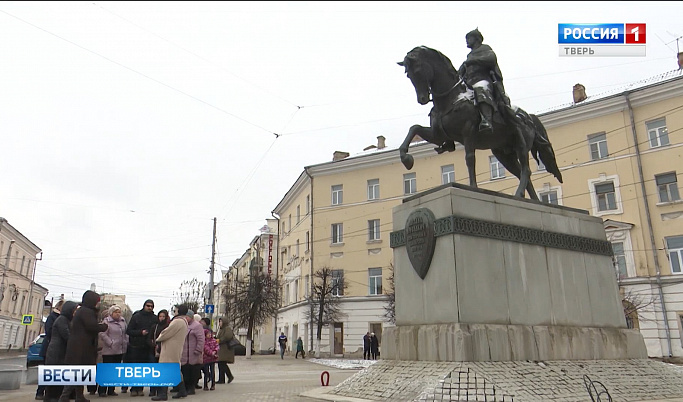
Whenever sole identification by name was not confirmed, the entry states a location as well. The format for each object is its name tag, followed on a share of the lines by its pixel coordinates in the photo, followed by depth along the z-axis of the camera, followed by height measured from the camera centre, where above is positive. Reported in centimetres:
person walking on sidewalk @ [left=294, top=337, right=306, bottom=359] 3525 -41
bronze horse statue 923 +384
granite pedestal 773 +85
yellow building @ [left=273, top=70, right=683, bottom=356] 2825 +896
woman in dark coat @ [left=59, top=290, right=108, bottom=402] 808 +15
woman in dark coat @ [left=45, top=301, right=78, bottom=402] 839 +8
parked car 1726 -22
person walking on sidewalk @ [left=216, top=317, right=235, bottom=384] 1273 -11
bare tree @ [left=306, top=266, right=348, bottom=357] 3688 +301
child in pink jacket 1112 -30
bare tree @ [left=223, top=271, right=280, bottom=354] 4191 +326
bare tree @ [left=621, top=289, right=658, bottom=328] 2759 +184
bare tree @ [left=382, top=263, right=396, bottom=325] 3478 +263
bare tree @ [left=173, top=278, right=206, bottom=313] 6834 +638
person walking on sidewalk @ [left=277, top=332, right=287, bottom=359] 3406 +5
